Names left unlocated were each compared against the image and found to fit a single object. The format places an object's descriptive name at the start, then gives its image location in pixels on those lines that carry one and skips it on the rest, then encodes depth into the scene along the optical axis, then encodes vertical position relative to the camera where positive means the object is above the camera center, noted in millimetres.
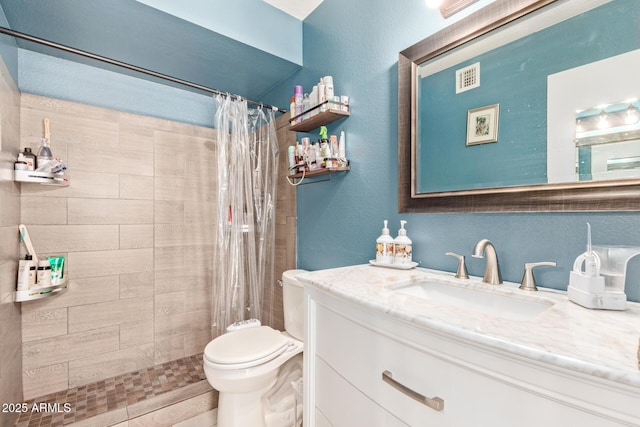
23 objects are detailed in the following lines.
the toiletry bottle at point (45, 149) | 1680 +400
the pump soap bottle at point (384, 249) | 1287 -172
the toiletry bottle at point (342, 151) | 1596 +349
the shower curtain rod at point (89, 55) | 1362 +870
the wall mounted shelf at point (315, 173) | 1598 +246
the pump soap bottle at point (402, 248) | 1238 -164
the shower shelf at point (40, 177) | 1562 +216
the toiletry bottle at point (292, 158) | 1899 +370
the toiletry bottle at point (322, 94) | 1617 +690
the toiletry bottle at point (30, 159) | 1623 +329
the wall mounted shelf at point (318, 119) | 1591 +567
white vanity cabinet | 457 -367
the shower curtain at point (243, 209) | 1866 +27
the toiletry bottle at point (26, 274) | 1589 -344
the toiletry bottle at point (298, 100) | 1833 +744
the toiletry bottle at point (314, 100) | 1697 +689
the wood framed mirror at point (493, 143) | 786 +264
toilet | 1393 -791
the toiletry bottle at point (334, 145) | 1615 +388
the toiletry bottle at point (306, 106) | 1748 +689
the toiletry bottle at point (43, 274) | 1663 -355
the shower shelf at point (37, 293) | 1557 -453
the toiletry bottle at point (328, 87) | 1604 +722
